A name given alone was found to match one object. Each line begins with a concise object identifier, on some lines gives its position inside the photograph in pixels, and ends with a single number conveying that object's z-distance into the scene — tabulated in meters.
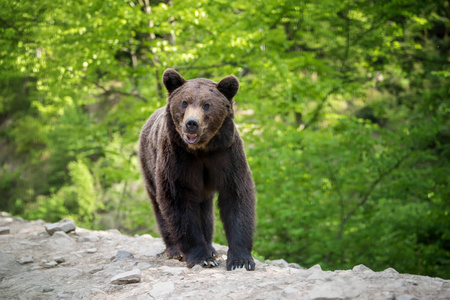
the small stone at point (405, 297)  5.16
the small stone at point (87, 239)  12.15
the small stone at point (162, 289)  6.79
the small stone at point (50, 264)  9.84
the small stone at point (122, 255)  9.71
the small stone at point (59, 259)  10.12
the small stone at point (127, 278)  7.63
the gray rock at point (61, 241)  11.52
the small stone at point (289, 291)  5.81
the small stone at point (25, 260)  10.02
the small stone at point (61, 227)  12.49
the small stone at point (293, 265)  11.30
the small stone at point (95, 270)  8.98
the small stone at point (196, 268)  8.25
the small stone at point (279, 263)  10.82
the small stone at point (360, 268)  7.98
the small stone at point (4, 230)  12.76
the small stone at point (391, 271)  7.13
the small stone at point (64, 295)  7.50
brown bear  8.52
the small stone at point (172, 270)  8.07
